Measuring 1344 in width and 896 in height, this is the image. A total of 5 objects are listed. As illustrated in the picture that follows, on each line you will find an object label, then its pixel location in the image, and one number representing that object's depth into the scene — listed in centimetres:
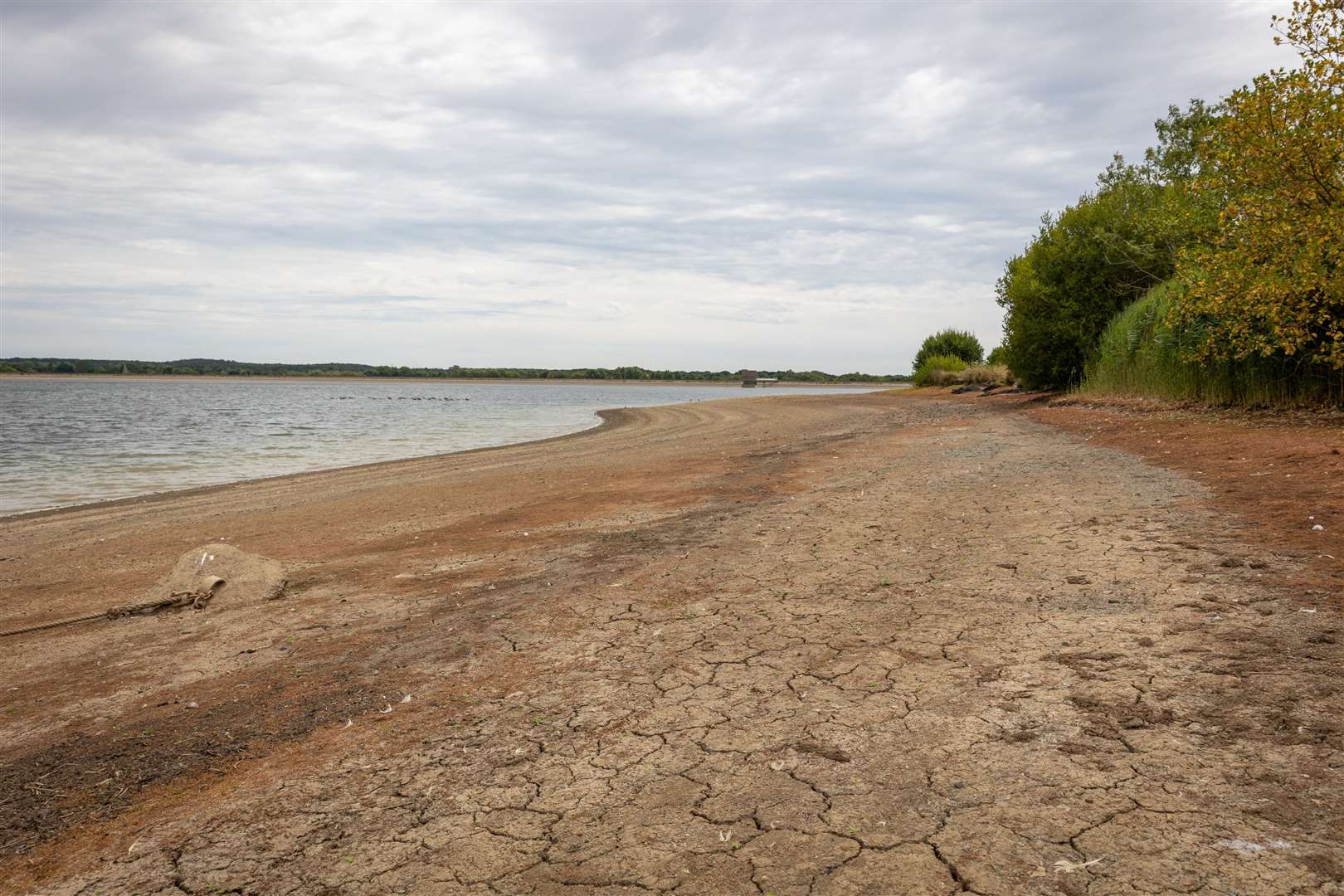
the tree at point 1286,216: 1170
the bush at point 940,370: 5653
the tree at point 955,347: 6444
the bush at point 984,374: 4708
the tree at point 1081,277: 2622
